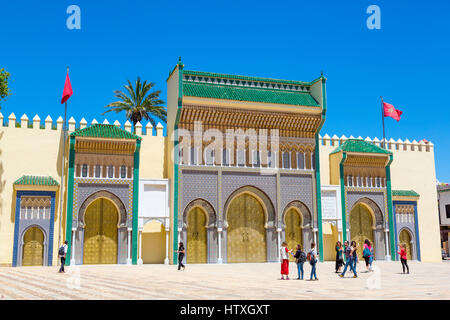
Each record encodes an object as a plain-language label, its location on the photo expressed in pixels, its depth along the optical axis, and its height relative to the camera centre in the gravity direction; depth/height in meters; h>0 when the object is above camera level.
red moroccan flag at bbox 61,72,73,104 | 26.23 +7.85
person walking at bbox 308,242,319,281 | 16.22 -0.71
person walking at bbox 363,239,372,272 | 19.89 -0.59
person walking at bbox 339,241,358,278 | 17.52 -0.70
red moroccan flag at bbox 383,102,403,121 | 32.66 +8.36
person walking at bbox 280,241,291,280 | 16.53 -0.71
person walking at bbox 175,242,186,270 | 21.56 -0.62
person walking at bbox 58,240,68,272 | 19.58 -0.44
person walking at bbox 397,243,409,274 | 19.47 -0.67
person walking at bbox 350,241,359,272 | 18.00 -0.53
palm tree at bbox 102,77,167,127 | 37.18 +10.30
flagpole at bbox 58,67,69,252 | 24.83 +3.06
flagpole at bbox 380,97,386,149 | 32.44 +7.76
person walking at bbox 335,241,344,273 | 19.39 -0.72
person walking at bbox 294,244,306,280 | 16.95 -0.69
